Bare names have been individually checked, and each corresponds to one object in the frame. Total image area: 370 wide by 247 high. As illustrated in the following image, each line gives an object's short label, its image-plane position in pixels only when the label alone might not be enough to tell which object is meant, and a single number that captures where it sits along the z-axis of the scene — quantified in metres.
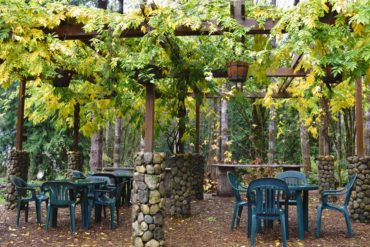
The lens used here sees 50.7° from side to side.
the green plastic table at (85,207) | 6.02
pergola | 4.52
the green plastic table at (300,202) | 5.22
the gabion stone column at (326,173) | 8.37
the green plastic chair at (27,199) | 6.15
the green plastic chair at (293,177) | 6.56
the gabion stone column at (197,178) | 9.27
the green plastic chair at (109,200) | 6.02
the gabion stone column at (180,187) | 6.89
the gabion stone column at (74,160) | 9.38
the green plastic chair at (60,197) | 5.69
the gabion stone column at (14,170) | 7.71
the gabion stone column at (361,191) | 6.69
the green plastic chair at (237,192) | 5.70
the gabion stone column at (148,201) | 4.88
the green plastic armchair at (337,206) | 5.47
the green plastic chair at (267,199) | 4.88
